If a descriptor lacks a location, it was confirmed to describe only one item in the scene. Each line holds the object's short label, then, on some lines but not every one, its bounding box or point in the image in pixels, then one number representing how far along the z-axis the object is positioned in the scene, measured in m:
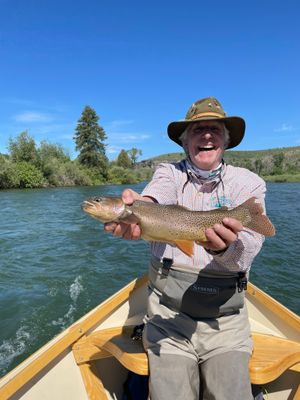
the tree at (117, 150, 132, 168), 111.25
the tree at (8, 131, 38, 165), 55.69
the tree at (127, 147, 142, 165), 119.75
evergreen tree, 73.75
